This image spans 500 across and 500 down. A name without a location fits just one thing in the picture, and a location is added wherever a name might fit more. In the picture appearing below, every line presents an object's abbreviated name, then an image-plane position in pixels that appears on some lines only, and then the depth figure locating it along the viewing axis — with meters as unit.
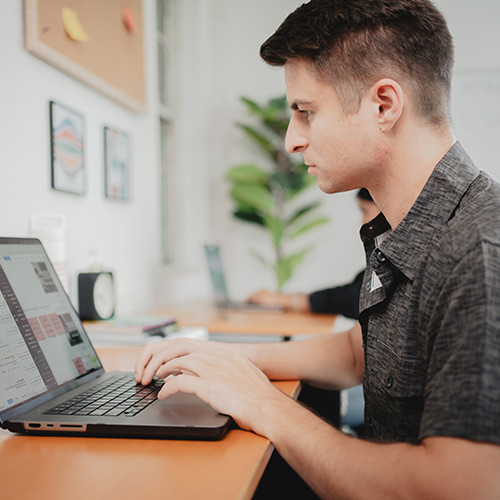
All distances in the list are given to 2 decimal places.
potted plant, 3.23
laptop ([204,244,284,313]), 2.50
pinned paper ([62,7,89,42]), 1.68
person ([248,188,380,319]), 2.11
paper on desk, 1.51
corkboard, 1.55
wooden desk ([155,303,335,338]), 1.94
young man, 0.60
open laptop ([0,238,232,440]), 0.78
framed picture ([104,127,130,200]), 2.05
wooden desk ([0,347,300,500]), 0.60
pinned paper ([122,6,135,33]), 2.18
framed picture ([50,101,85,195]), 1.65
